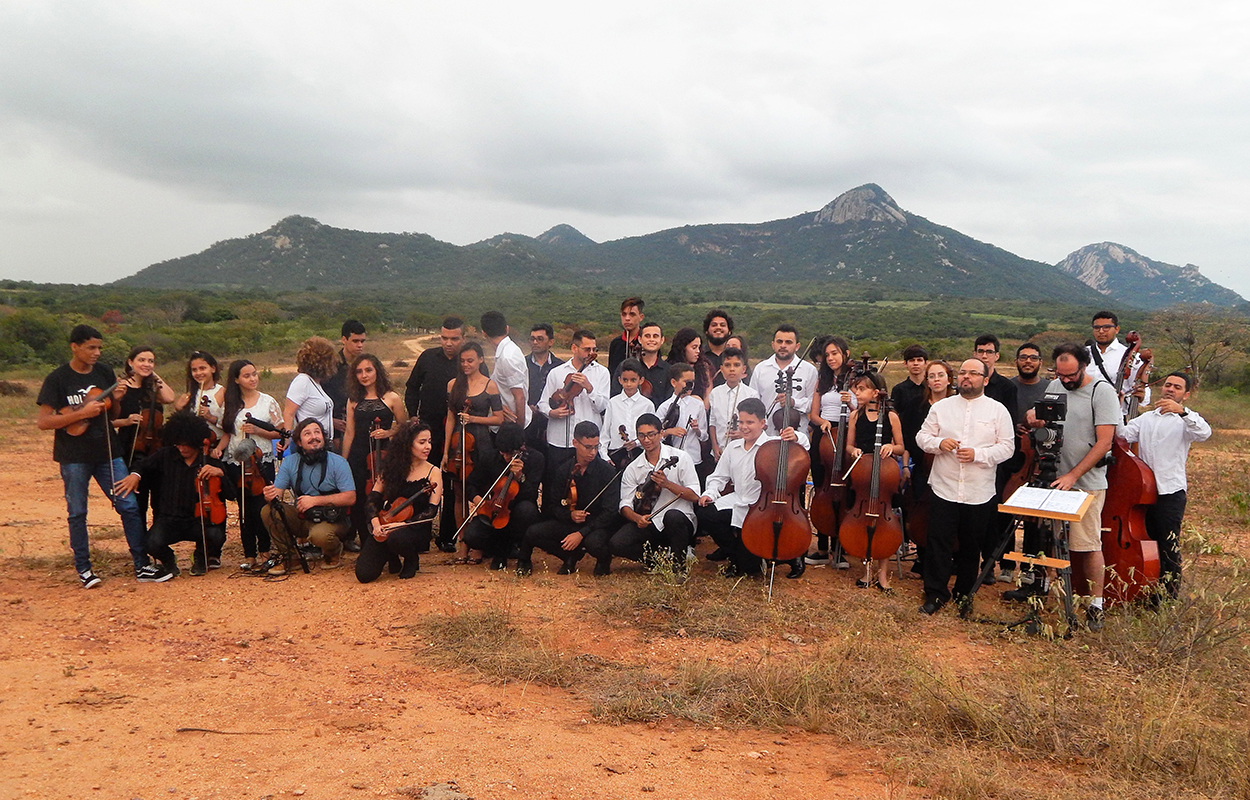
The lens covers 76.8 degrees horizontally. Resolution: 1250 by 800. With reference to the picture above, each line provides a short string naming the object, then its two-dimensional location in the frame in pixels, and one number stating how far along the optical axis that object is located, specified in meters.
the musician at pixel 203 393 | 6.76
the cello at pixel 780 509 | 5.99
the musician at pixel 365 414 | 7.00
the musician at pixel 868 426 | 6.28
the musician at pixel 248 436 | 6.66
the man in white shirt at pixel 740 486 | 6.47
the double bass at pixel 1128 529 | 5.48
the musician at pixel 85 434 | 6.04
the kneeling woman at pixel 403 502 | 6.46
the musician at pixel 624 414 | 7.02
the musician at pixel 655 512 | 6.54
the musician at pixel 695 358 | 7.61
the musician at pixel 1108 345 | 6.61
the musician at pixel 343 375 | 7.47
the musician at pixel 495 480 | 6.80
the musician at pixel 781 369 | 7.12
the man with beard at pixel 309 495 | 6.55
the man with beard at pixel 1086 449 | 5.41
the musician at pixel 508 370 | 7.08
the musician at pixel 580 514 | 6.71
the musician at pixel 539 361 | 7.73
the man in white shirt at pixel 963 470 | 5.71
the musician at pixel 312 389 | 6.94
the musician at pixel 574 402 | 7.18
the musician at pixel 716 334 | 7.95
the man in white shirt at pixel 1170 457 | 5.76
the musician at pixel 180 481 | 6.48
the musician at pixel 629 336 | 7.81
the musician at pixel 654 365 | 7.35
